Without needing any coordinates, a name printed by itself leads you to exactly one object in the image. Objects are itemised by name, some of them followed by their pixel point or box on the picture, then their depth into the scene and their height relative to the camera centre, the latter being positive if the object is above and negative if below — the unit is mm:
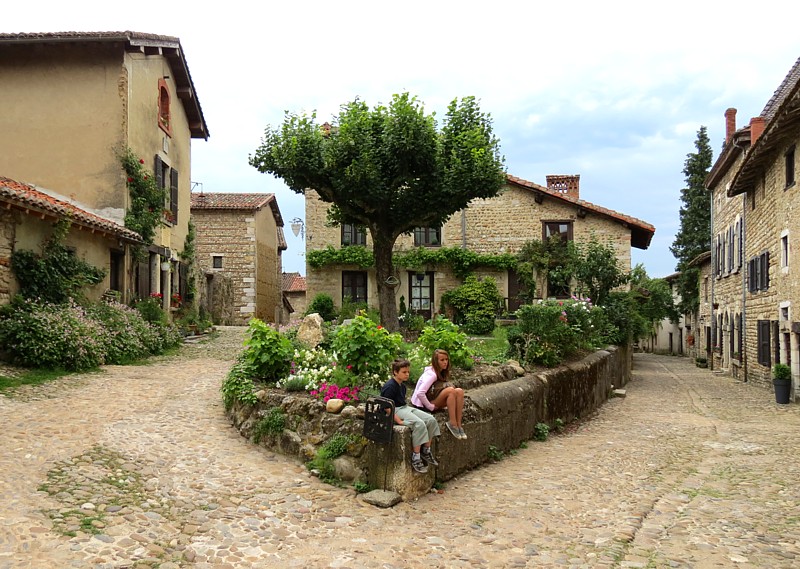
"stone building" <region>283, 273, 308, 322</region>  40556 +838
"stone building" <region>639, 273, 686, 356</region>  38969 -2247
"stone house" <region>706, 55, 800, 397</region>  14695 +1798
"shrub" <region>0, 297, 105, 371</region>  9688 -480
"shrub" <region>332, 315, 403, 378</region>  6887 -471
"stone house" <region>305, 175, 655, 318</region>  24500 +2874
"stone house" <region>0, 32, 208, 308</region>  14188 +4375
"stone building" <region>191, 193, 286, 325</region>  25844 +2545
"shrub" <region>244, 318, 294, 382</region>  7695 -588
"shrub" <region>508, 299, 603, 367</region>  10953 -548
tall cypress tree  32781 +4507
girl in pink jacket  6457 -933
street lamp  25266 +3330
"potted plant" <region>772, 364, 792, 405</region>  14250 -1836
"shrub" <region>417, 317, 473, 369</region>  8688 -520
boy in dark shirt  5785 -1088
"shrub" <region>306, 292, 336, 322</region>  23364 -63
